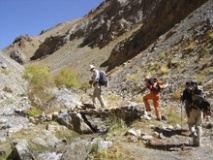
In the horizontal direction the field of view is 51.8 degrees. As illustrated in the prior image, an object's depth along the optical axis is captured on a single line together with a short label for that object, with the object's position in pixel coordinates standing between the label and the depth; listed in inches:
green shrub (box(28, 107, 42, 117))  410.8
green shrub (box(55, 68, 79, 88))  981.6
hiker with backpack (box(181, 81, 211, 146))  238.4
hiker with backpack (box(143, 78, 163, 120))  297.4
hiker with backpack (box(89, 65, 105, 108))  331.4
